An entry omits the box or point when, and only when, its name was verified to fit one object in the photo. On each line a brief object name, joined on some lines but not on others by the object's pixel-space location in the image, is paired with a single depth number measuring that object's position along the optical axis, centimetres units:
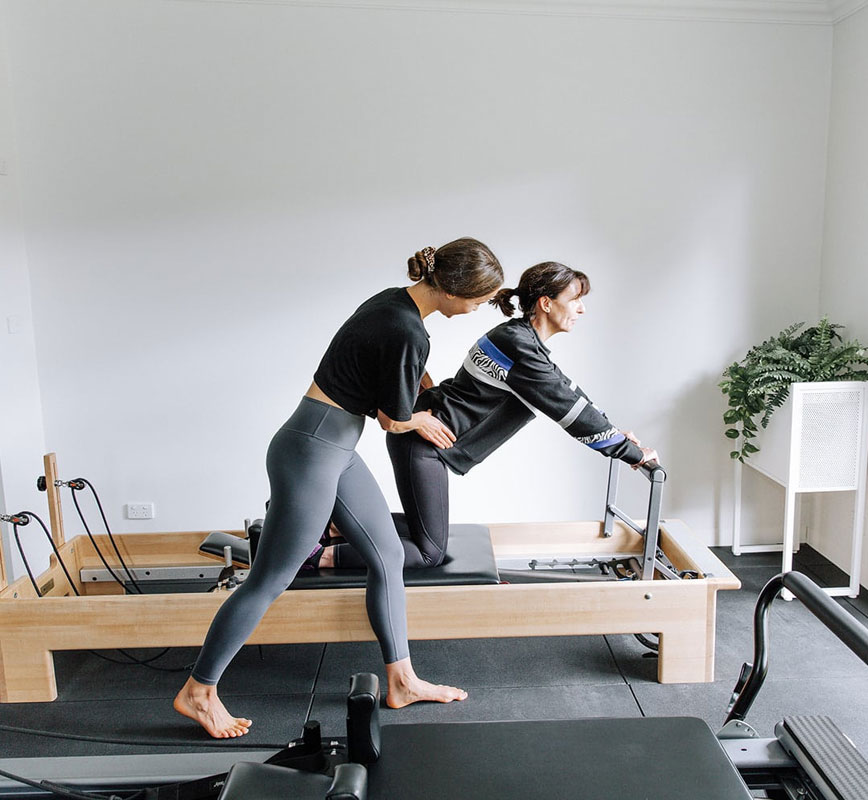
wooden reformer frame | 220
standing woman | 186
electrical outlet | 346
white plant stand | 287
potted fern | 293
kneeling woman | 229
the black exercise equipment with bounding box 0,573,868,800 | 99
